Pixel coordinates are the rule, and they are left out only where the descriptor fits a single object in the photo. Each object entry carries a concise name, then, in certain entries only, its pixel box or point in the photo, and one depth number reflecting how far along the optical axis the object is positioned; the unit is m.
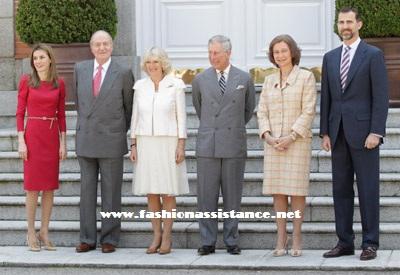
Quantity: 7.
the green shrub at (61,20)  11.43
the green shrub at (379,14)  10.88
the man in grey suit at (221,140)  9.48
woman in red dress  9.76
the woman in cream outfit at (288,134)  9.23
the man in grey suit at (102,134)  9.72
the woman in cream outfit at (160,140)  9.55
